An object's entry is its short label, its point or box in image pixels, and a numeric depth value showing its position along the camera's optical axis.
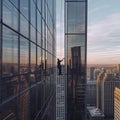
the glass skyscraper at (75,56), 6.55
